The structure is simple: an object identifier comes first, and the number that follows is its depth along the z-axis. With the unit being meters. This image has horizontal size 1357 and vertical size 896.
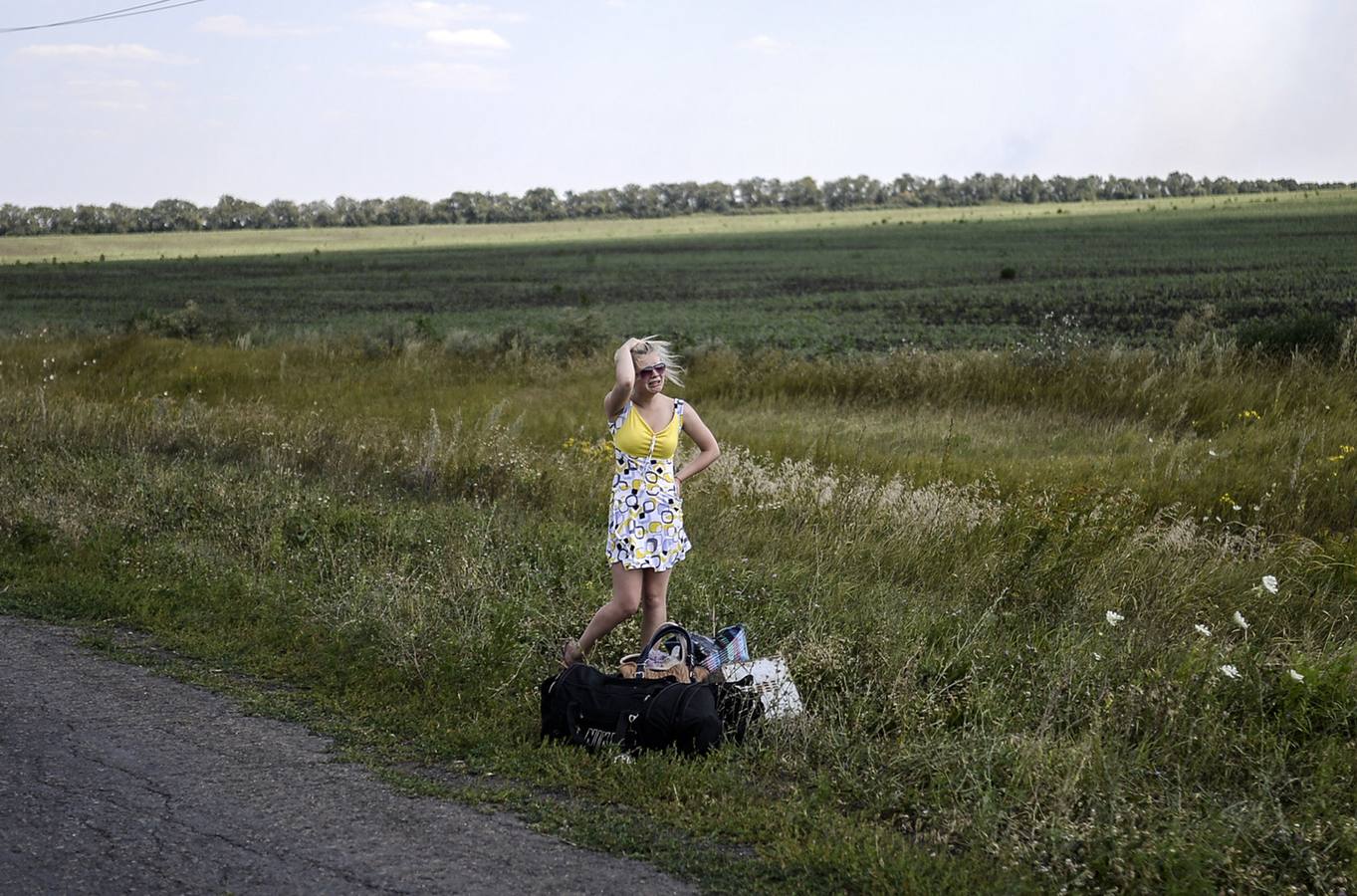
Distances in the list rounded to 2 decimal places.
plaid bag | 5.98
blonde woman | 6.07
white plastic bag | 5.82
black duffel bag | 5.47
